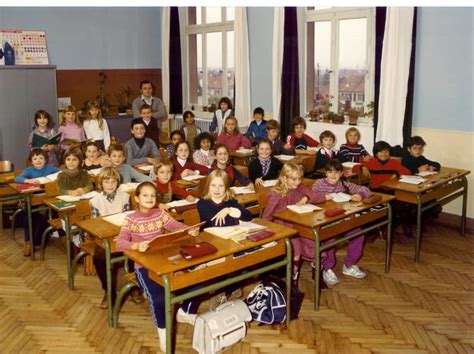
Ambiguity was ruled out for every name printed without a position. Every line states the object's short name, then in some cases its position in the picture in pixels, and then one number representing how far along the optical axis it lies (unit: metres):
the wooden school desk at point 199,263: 3.19
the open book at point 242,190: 5.10
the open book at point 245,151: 7.41
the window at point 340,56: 7.86
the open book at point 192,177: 5.72
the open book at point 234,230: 3.71
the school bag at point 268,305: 4.02
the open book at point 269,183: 5.37
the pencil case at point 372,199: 4.59
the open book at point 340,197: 4.69
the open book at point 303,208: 4.36
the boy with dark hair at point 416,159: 6.23
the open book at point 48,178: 5.40
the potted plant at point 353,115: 7.89
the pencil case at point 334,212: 4.22
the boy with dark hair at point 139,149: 6.68
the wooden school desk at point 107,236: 3.84
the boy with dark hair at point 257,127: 8.47
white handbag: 3.55
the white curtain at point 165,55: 10.77
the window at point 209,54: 10.06
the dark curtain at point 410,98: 6.84
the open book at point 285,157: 6.90
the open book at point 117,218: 4.03
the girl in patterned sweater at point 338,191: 4.86
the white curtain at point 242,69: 9.13
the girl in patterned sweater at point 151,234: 3.52
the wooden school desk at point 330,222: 4.12
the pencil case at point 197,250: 3.25
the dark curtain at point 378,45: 7.14
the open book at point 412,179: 5.56
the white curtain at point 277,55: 8.48
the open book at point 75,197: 4.75
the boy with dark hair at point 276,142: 7.32
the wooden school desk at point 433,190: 5.29
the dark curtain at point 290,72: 8.45
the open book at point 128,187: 5.01
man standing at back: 9.19
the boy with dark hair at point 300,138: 7.79
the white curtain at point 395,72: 6.84
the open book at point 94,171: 5.88
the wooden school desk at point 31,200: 5.21
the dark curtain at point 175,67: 10.75
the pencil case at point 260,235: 3.64
